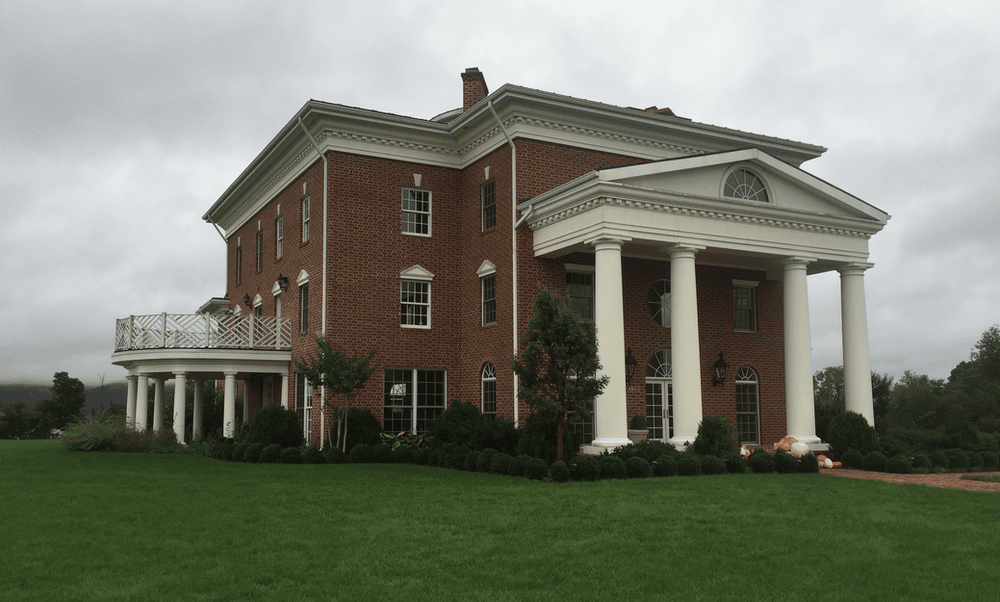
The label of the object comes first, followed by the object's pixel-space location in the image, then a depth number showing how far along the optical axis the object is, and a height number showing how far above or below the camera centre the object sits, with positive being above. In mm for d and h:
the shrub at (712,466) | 17906 -1458
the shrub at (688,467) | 17734 -1457
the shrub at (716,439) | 19141 -967
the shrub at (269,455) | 21703 -1354
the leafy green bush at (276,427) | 22922 -708
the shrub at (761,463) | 18562 -1461
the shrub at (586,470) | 16609 -1399
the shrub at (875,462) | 19703 -1560
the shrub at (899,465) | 19234 -1598
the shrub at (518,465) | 17311 -1349
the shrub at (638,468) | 17188 -1427
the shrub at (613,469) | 16891 -1411
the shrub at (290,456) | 21375 -1367
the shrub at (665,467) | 17453 -1441
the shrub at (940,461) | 19891 -1575
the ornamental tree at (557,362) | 17078 +705
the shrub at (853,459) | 20219 -1534
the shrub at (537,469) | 16859 -1395
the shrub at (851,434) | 20969 -1000
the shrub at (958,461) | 20125 -1595
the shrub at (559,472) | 16391 -1412
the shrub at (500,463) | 17797 -1351
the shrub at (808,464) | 18953 -1527
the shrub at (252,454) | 22000 -1347
